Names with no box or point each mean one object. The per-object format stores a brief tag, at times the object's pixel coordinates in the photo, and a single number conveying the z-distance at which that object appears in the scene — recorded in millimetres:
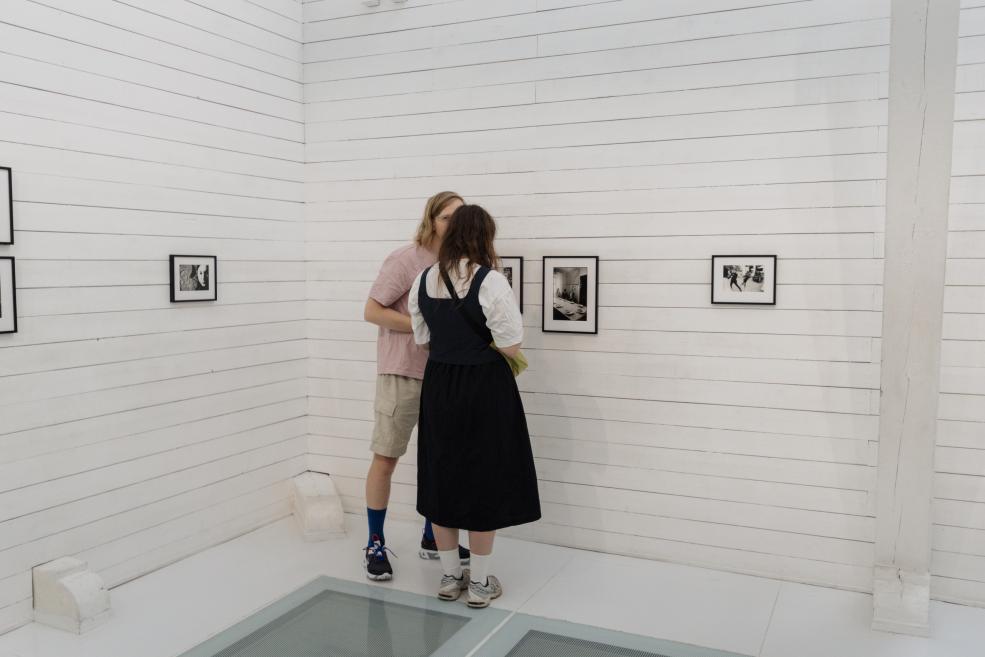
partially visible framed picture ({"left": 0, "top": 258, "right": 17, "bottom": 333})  3193
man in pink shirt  3773
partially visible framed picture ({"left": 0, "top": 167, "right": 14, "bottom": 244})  3178
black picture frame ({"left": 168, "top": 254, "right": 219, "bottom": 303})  3920
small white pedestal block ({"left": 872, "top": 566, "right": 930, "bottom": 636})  3299
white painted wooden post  3098
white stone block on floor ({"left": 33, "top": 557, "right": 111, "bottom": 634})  3238
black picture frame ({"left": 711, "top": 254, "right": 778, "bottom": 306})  3762
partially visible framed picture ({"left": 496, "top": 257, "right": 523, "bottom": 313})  4238
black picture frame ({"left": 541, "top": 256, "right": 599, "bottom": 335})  4090
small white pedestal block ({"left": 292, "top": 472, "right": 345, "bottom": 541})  4324
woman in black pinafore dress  3295
